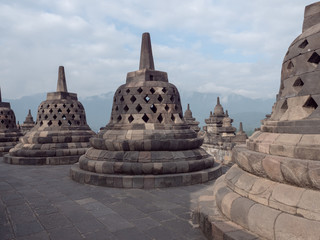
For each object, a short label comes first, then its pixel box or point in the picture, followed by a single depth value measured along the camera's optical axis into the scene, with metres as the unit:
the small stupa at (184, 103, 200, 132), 23.82
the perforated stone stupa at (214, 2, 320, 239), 2.65
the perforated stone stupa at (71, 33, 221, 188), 6.50
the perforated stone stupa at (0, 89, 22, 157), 13.45
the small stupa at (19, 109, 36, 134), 26.94
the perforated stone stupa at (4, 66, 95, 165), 10.45
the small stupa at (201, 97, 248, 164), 11.14
